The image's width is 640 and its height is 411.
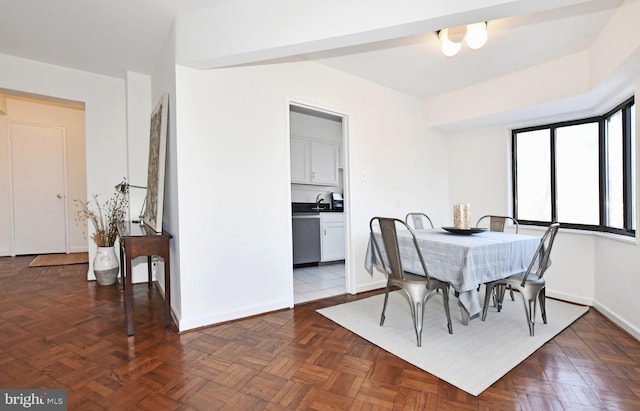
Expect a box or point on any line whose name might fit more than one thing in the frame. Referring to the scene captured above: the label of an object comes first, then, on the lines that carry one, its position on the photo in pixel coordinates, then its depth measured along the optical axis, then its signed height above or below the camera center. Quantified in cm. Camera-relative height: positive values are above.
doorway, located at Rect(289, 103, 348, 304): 478 +29
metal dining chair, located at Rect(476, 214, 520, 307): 323 -25
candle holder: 281 -14
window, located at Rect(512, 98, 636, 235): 280 +29
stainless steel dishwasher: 470 -54
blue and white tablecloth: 214 -43
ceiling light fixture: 228 +129
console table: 234 -36
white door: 533 +36
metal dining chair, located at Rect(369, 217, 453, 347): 226 -62
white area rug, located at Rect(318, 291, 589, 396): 190 -106
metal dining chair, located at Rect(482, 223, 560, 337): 233 -66
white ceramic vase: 369 -73
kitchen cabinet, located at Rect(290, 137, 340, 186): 497 +72
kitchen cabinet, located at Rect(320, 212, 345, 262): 493 -55
